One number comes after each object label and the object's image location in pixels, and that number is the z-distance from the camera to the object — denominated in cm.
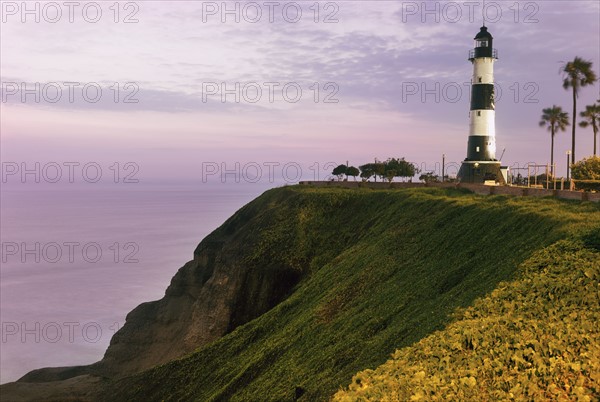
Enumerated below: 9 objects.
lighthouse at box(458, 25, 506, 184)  7388
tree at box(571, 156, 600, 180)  4794
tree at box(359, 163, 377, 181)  8981
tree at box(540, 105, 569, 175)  9094
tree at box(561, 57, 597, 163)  7319
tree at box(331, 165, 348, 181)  8838
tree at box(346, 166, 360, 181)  8821
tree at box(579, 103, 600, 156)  7673
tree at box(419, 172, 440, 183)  9012
